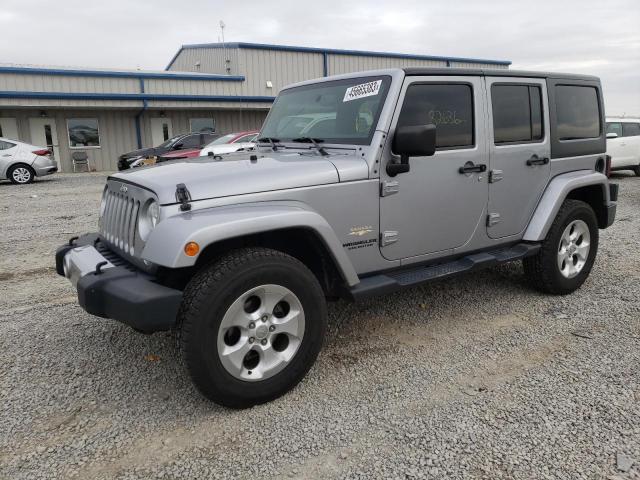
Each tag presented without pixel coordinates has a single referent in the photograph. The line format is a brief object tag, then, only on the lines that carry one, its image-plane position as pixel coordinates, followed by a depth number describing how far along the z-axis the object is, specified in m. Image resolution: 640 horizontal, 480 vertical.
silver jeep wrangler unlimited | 2.77
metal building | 19.94
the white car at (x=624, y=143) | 14.07
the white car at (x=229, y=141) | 12.88
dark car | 16.23
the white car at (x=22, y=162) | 14.39
